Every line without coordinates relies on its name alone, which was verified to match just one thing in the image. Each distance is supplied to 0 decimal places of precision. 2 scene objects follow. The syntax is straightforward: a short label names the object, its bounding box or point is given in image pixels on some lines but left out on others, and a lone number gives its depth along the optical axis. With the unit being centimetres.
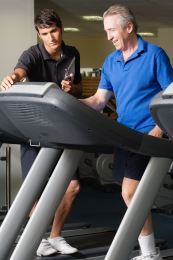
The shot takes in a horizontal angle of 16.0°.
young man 388
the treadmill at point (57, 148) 226
